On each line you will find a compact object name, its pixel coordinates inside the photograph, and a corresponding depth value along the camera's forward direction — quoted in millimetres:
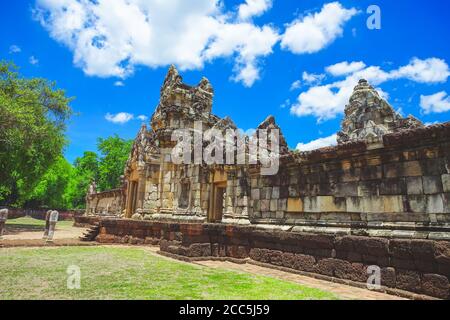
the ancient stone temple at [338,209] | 5254
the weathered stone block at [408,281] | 5008
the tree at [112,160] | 46156
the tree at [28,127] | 16531
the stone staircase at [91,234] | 13595
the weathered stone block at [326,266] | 6250
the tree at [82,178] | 50541
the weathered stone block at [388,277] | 5336
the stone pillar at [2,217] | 12847
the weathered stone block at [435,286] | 4656
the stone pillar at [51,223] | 12004
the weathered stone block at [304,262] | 6646
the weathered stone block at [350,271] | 5766
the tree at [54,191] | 43562
